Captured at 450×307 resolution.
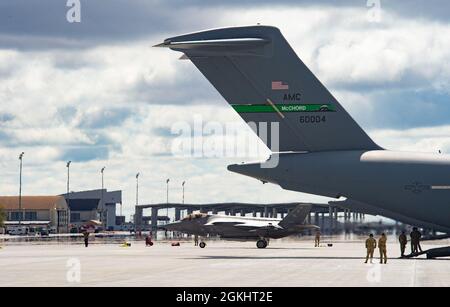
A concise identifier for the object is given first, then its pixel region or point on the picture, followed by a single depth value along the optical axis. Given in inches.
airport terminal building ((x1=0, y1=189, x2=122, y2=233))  6899.6
